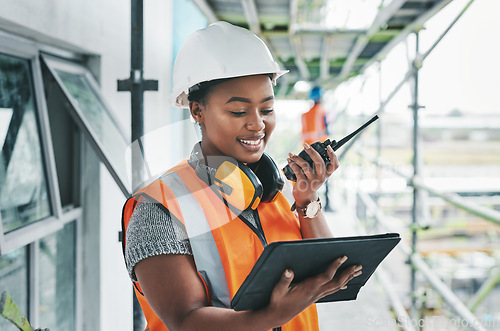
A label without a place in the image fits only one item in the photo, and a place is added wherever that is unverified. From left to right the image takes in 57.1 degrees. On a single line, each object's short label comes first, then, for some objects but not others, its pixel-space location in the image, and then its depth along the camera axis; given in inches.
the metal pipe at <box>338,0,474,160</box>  111.5
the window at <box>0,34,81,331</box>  61.4
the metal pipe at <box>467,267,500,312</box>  130.9
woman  37.0
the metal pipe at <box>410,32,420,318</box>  145.6
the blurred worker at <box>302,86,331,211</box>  229.8
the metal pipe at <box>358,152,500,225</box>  92.4
